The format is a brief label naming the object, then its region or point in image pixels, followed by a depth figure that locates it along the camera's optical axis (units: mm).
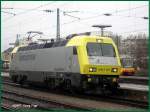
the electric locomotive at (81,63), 18891
